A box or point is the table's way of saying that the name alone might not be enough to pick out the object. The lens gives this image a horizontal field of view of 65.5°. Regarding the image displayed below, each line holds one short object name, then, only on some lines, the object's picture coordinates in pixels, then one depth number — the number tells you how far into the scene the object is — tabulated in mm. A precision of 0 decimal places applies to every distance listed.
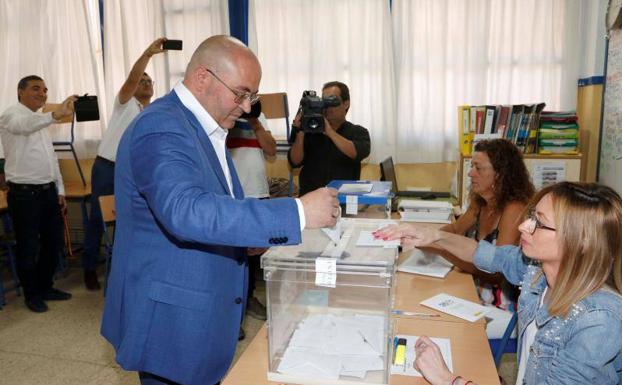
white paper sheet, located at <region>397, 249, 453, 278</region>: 2096
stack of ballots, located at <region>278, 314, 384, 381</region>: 1223
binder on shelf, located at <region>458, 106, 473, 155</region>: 3570
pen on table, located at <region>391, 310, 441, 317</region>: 1667
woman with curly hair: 2127
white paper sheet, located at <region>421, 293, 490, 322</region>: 1654
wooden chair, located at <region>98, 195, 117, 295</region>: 3488
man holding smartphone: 3309
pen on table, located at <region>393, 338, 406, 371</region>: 1340
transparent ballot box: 1212
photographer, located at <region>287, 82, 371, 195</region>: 3074
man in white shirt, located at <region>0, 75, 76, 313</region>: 3434
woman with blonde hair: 1126
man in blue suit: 1073
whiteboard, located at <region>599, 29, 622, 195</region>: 2756
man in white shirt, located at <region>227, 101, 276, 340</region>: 3189
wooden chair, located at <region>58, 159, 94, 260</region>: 4312
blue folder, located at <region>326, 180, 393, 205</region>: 2406
